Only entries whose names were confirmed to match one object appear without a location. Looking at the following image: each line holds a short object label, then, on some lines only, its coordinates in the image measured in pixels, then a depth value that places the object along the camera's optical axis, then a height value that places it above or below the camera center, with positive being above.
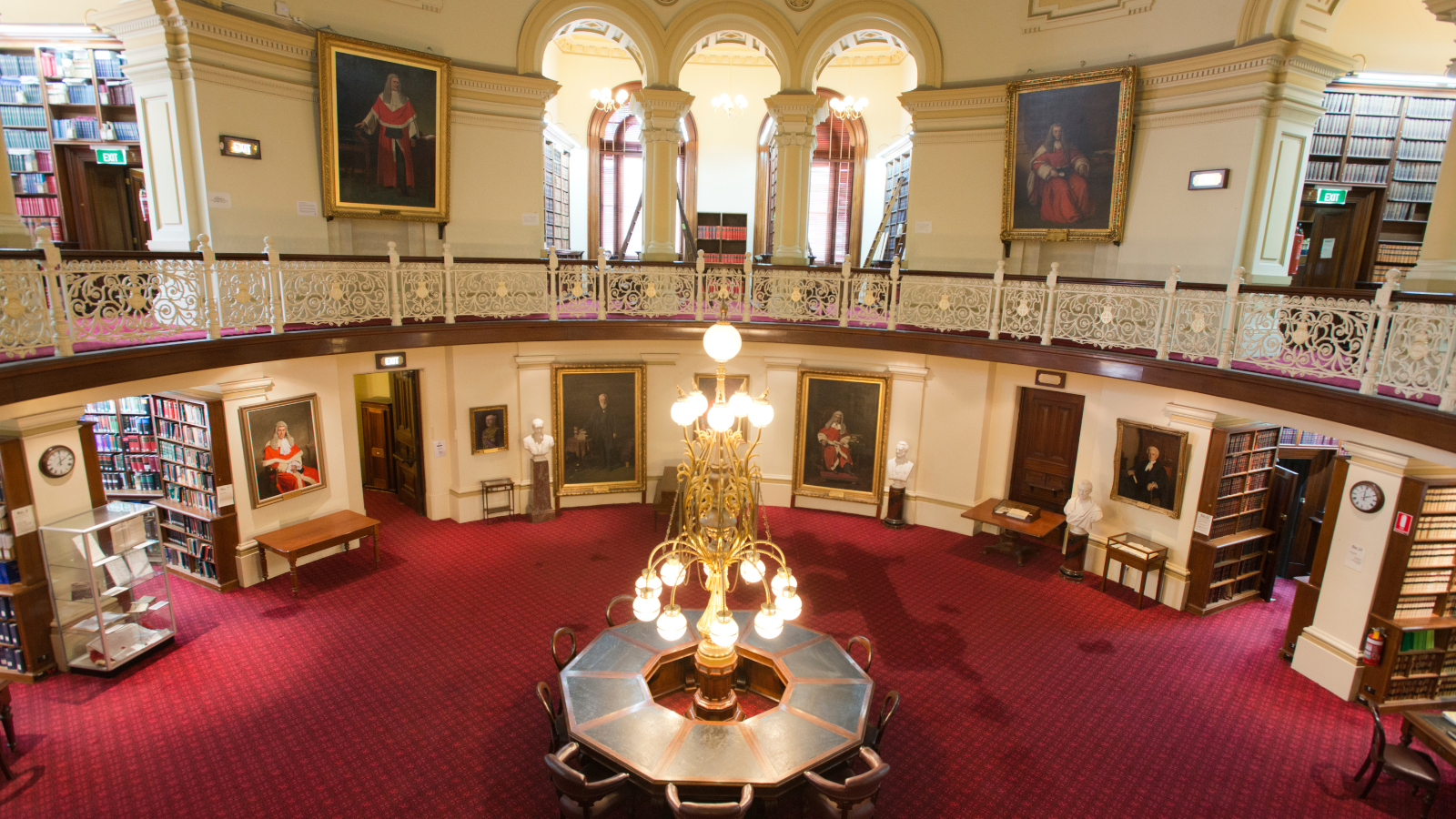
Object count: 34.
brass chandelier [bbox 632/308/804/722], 4.40 -1.75
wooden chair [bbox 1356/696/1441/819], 4.89 -3.22
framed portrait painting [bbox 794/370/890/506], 10.43 -2.21
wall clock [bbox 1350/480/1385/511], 6.17 -1.69
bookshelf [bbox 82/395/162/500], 8.54 -2.29
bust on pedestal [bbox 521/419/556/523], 9.98 -2.77
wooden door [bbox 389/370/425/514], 10.19 -2.56
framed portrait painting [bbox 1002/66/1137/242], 8.52 +1.77
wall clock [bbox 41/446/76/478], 6.12 -1.78
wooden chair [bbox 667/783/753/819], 4.05 -3.04
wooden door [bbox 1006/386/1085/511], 9.52 -2.11
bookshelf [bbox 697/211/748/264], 15.29 +1.09
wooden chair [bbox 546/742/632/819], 4.19 -3.10
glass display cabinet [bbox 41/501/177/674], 6.23 -2.95
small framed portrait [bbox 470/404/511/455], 9.92 -2.19
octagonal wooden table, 4.49 -3.06
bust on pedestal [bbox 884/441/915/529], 10.07 -2.83
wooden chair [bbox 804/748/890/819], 4.16 -3.03
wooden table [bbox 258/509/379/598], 7.77 -3.06
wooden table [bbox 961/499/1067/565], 9.02 -2.98
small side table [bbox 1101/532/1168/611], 7.98 -2.93
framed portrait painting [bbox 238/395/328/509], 7.91 -2.11
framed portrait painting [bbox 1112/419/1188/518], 8.02 -1.98
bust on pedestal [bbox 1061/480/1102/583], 8.61 -2.83
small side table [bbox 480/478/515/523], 10.14 -3.13
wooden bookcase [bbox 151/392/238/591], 7.66 -2.54
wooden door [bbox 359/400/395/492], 11.22 -2.81
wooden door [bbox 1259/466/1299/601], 8.15 -2.46
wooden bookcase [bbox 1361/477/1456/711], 6.05 -2.64
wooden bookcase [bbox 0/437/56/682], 5.87 -2.81
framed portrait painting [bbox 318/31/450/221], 8.41 +1.77
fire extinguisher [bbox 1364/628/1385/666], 6.20 -3.01
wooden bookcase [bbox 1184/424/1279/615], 7.75 -2.50
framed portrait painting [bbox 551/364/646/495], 10.34 -2.22
